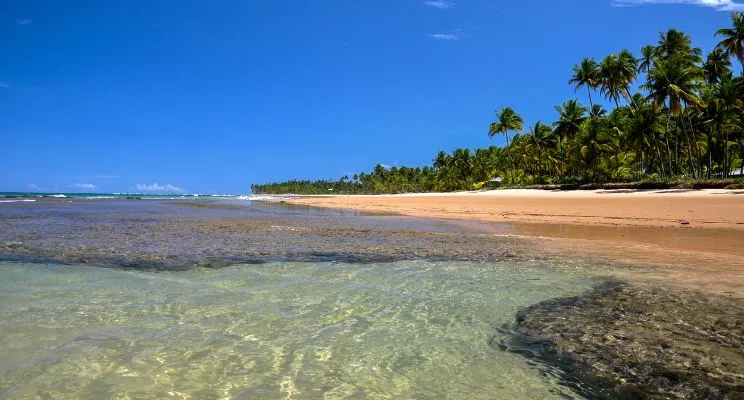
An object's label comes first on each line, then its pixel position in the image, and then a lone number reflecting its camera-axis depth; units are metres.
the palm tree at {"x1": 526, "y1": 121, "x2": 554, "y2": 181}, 65.06
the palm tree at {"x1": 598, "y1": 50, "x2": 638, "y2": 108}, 54.41
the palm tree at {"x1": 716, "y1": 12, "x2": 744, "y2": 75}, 45.83
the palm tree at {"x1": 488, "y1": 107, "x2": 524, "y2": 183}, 72.88
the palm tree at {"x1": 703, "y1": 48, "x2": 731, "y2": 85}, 53.00
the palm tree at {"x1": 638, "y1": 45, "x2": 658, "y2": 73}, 55.88
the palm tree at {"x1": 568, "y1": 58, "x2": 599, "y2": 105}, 60.33
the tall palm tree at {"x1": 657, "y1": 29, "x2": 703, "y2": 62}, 52.53
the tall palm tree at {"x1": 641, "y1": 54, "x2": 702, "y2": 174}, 38.66
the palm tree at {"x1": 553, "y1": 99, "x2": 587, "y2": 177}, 58.38
